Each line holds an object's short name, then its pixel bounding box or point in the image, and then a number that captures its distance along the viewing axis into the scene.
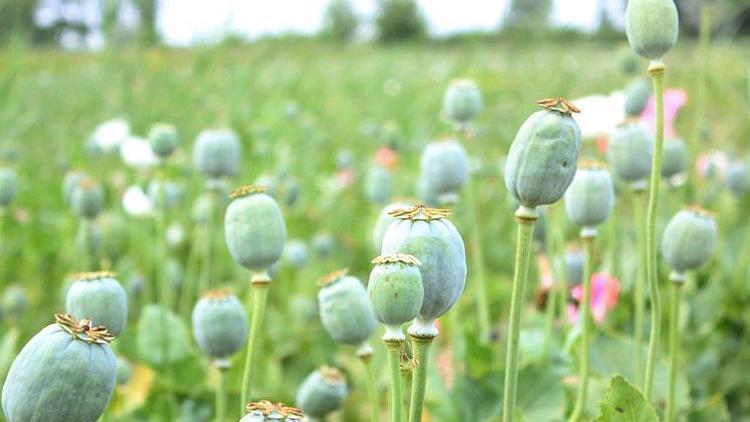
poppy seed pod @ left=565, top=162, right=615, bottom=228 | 1.14
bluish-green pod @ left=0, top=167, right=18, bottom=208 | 1.50
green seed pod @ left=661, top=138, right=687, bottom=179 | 1.41
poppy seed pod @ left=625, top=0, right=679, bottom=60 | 1.03
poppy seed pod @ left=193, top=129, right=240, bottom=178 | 1.36
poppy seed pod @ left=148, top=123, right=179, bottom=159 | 1.42
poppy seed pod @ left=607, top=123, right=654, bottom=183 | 1.20
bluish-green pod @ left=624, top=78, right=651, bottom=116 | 1.44
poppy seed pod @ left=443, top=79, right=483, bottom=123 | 1.40
